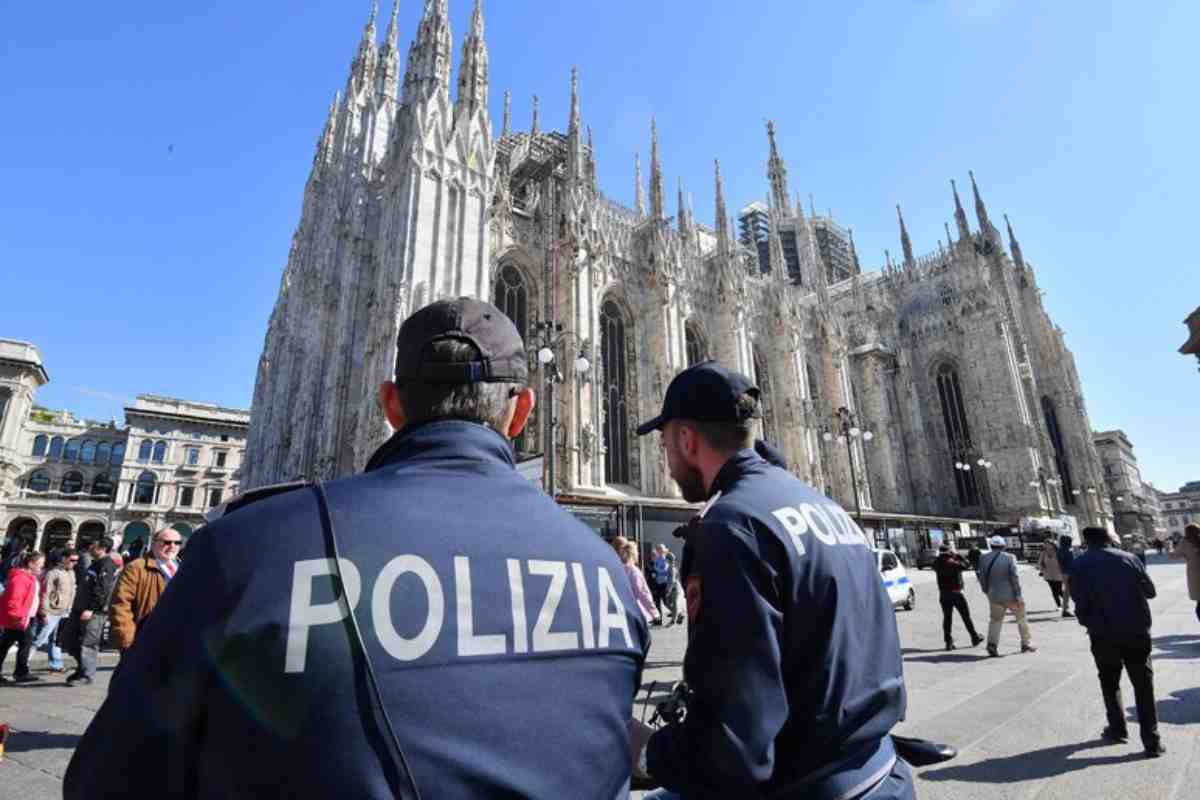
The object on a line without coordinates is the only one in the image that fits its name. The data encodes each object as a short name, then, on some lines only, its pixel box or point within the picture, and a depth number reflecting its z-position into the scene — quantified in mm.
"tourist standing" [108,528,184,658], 5012
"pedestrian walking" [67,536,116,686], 6750
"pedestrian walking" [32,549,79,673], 7922
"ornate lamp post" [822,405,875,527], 20797
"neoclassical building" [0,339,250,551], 41312
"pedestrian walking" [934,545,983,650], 8414
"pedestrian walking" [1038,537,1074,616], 12367
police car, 12688
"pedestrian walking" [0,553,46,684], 6934
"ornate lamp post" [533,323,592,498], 11008
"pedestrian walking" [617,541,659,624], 6902
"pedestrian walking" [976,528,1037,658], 7695
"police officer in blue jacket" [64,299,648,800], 802
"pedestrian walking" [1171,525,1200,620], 6512
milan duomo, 18938
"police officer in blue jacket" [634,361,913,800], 1364
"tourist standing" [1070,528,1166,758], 4150
